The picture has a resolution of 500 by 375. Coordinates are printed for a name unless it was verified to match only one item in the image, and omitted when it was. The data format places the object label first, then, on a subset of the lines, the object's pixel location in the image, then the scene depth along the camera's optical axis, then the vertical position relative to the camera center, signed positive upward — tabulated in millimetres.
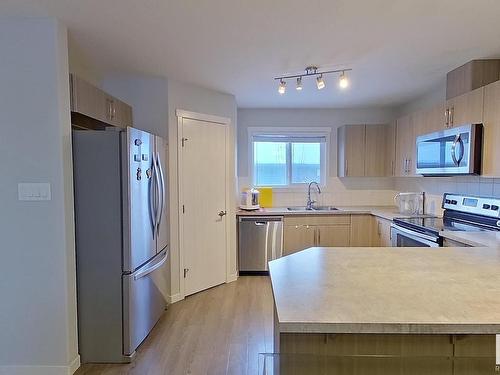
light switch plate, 2168 -101
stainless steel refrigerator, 2340 -469
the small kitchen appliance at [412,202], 4191 -339
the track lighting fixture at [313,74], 2940 +954
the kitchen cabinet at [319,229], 4305 -694
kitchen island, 1049 -456
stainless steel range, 2855 -458
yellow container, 4801 -313
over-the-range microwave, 2693 +212
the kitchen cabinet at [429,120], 3219 +568
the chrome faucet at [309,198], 4785 -335
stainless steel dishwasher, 4273 -845
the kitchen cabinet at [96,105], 2361 +574
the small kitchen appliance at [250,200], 4492 -333
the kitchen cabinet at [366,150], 4555 +345
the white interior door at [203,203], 3615 -317
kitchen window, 4941 +256
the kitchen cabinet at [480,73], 2811 +861
